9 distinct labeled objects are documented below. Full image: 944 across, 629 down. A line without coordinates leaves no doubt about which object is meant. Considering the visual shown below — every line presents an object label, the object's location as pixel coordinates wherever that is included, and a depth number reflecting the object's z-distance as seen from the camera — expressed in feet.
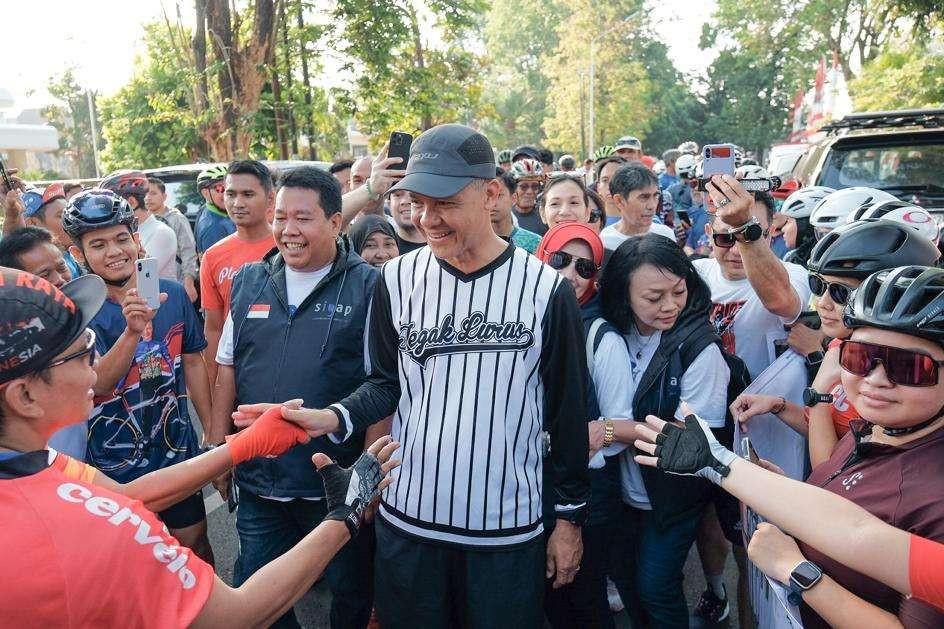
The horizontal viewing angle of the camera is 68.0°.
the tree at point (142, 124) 55.11
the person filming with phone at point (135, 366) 10.56
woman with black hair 9.71
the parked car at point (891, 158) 20.17
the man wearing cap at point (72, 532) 4.67
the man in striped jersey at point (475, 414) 7.95
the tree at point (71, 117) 138.21
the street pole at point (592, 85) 110.77
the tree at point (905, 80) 41.11
